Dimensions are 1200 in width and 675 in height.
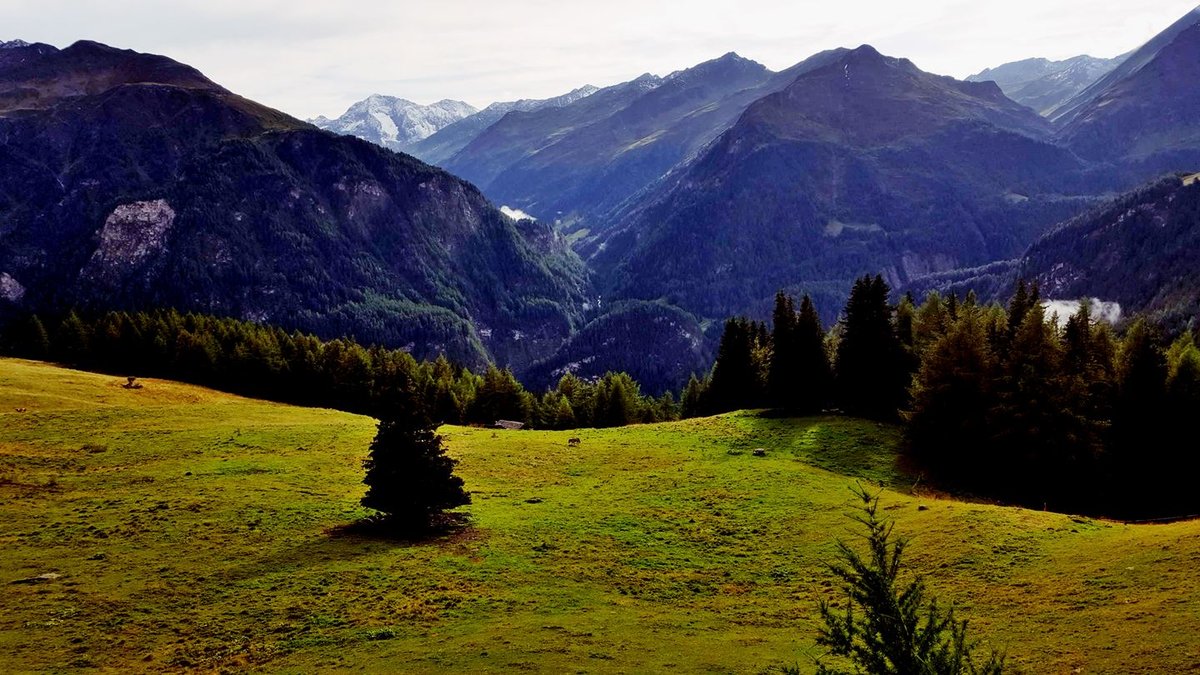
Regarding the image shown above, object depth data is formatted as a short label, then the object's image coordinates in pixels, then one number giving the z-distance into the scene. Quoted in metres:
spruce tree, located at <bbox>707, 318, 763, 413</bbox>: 99.00
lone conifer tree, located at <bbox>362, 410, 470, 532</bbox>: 45.47
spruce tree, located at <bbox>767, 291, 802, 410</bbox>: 81.19
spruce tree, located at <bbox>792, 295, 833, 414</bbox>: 80.47
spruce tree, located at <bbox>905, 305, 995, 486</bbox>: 61.38
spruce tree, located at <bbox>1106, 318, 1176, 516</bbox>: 60.66
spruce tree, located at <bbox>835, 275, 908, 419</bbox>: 77.12
